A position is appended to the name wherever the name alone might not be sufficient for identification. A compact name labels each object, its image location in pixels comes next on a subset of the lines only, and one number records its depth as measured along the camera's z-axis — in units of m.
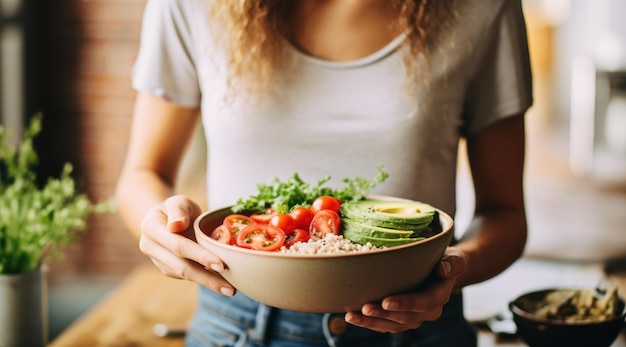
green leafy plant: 1.08
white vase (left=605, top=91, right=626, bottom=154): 5.78
